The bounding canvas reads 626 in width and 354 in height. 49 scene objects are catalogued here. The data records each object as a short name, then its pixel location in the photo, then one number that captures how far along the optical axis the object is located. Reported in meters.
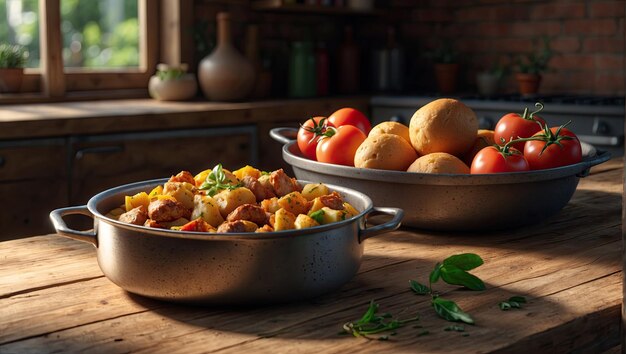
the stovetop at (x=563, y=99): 3.08
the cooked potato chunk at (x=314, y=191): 1.01
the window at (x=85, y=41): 3.32
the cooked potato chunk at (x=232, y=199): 0.93
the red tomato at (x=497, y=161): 1.13
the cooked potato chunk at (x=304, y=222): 0.86
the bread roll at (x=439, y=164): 1.13
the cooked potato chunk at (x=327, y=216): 0.89
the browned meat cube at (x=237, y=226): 0.83
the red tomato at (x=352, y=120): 1.39
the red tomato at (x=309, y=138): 1.33
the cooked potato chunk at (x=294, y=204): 0.94
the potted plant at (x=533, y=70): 3.63
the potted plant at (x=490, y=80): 3.78
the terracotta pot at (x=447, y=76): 3.93
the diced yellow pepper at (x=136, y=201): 0.97
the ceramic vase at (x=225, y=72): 3.42
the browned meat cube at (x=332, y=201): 0.94
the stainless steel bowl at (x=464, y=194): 1.12
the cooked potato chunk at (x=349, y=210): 0.94
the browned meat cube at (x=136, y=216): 0.88
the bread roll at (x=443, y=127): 1.19
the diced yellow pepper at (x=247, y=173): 1.07
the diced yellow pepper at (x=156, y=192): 1.00
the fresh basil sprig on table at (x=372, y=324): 0.78
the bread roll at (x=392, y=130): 1.26
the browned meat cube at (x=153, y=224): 0.86
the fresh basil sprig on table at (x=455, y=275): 0.91
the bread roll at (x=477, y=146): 1.24
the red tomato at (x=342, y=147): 1.25
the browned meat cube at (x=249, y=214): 0.88
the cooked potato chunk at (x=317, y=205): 0.93
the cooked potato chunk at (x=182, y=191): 0.95
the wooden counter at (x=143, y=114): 2.58
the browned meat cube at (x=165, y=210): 0.88
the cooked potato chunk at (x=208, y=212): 0.90
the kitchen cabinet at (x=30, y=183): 2.54
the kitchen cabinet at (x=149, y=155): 2.71
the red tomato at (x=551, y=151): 1.19
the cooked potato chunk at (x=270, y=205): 0.93
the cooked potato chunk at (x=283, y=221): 0.86
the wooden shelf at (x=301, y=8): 3.69
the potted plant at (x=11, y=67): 3.21
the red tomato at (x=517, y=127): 1.26
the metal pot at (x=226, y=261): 0.81
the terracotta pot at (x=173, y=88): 3.35
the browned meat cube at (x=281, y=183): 1.02
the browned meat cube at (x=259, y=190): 1.01
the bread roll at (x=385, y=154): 1.18
